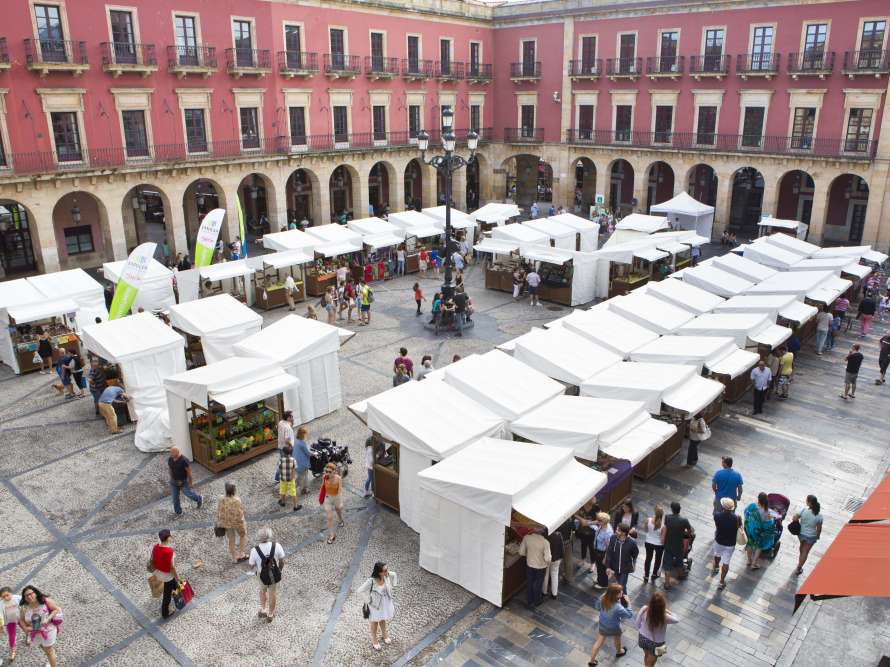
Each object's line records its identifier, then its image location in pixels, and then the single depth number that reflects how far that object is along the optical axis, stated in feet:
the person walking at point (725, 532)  29.37
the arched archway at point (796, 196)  103.60
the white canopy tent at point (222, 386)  38.86
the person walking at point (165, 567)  27.76
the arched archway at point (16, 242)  81.92
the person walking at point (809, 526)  29.78
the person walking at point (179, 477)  34.34
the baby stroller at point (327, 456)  38.29
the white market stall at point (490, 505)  27.76
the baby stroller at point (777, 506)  31.63
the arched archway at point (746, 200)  111.45
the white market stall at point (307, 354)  44.14
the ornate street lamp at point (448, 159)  57.26
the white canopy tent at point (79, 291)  59.00
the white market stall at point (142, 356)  45.29
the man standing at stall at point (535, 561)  27.78
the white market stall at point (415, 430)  32.83
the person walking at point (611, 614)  24.50
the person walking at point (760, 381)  45.16
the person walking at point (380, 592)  25.25
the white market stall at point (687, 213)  92.53
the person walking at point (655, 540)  29.35
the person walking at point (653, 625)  23.09
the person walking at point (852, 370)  47.42
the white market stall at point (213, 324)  50.26
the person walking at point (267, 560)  26.94
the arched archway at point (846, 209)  99.55
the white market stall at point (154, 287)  64.80
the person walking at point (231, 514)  30.78
